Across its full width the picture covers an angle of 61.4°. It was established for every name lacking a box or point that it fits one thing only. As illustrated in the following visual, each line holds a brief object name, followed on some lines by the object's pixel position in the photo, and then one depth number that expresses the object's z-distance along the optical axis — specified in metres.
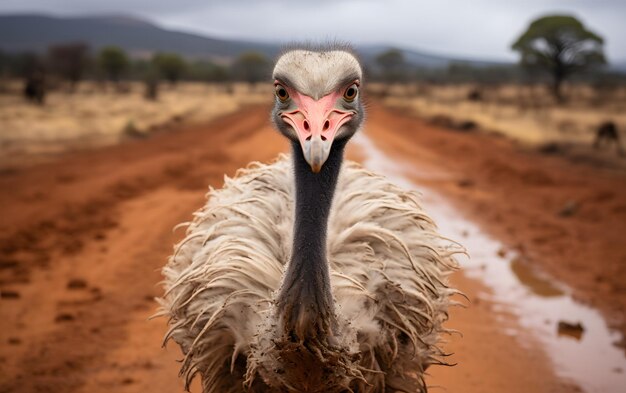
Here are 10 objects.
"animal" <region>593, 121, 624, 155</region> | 13.47
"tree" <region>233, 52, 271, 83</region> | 64.75
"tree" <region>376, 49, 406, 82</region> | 60.44
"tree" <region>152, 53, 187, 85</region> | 57.28
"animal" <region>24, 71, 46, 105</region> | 25.92
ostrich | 2.25
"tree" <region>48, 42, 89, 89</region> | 45.75
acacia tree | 34.12
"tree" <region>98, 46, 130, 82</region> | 54.09
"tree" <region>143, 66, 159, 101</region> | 34.83
